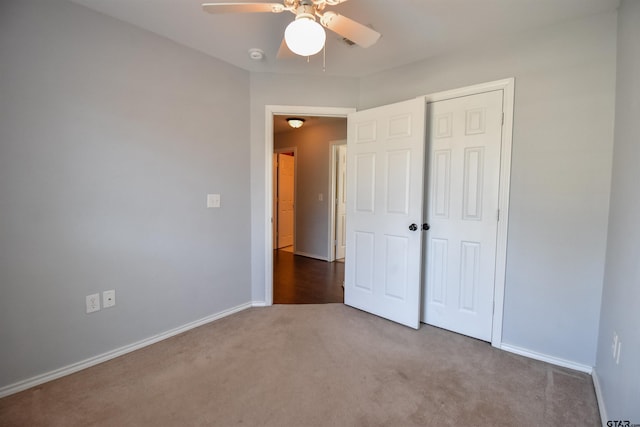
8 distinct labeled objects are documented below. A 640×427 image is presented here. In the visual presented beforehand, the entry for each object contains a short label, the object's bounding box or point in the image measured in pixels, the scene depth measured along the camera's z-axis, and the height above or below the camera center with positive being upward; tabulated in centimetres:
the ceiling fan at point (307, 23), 134 +88
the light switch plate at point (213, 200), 270 -6
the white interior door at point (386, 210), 256 -13
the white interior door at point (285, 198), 635 -8
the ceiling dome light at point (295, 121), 438 +111
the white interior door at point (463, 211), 231 -12
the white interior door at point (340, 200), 516 -9
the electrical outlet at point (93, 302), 201 -76
